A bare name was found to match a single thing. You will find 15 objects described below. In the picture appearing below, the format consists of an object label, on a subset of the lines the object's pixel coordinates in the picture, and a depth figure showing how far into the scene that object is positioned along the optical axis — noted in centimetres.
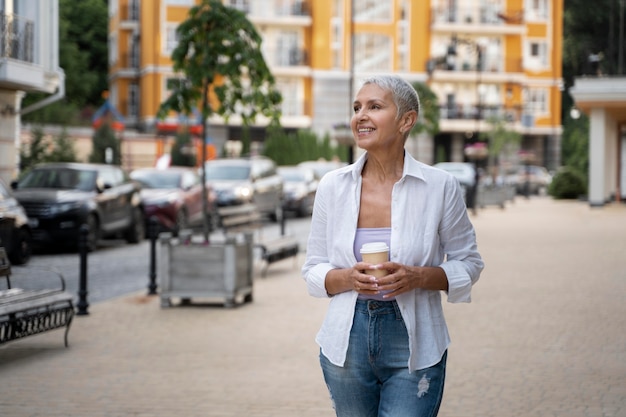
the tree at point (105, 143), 4659
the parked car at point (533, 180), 6625
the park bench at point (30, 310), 918
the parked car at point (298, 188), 3394
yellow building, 6625
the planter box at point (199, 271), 1287
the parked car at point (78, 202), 2122
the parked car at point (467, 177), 3881
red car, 2544
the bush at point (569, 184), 5209
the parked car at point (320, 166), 3784
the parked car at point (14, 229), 1738
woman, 401
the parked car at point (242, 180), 2962
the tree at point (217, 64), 1388
